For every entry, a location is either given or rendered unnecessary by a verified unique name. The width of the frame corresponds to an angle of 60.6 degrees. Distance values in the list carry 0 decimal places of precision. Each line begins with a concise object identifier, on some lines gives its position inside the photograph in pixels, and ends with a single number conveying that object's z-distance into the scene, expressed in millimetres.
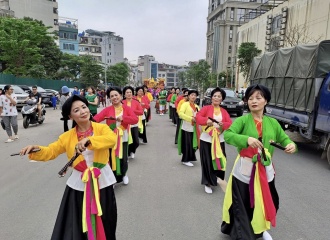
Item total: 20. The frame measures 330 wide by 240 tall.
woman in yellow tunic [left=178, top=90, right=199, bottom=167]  5770
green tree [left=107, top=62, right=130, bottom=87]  50162
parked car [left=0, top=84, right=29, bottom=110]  15938
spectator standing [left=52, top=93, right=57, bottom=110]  19719
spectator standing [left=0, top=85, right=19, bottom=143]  8280
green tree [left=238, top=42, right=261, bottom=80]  31438
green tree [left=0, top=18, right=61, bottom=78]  24203
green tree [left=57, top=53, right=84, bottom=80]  40344
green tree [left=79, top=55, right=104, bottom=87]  39875
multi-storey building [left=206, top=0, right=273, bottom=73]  62781
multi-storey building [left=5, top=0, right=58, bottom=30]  47594
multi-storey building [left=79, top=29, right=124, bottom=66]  84812
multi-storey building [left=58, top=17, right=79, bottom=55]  60994
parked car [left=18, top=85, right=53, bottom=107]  19609
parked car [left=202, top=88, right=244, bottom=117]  15789
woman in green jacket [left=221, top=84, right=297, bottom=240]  2812
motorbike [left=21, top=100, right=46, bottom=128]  11117
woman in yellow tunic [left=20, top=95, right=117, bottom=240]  2520
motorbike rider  11609
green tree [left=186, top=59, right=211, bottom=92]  53312
